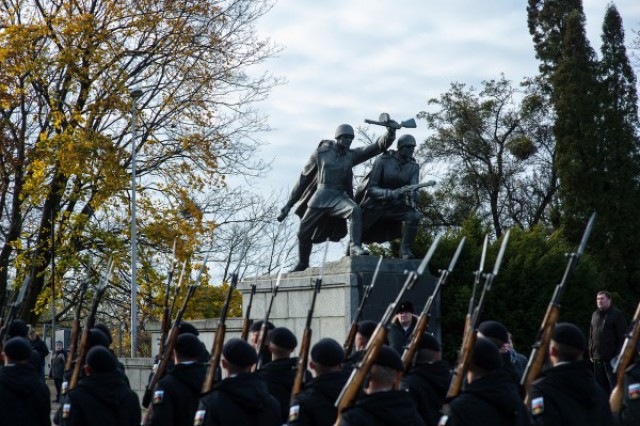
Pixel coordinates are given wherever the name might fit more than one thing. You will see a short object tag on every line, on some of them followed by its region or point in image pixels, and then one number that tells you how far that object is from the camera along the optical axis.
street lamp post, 24.28
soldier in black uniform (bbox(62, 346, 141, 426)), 7.28
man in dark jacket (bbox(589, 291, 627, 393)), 13.98
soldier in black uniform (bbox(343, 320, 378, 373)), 8.71
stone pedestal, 15.17
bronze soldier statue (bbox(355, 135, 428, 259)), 15.88
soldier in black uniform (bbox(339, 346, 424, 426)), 5.67
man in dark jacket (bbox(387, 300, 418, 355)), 10.52
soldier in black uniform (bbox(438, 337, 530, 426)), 6.11
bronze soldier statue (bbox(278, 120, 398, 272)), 15.82
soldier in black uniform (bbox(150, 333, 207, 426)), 7.47
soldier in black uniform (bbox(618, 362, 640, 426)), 7.79
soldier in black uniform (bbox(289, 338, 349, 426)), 6.91
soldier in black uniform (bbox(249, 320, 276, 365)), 9.80
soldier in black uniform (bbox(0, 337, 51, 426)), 7.70
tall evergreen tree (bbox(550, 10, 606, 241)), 35.19
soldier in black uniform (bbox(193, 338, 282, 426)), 6.56
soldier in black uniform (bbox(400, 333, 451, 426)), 7.75
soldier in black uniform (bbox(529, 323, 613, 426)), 6.55
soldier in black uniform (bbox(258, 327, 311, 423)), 8.27
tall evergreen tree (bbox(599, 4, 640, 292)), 34.66
